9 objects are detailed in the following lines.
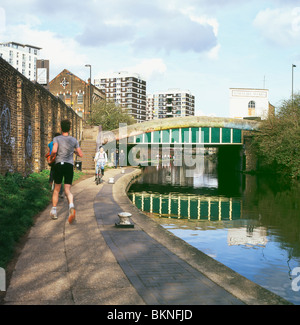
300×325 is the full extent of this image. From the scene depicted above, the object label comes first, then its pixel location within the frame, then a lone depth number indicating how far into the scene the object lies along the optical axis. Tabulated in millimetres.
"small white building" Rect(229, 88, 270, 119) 72625
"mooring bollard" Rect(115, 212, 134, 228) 8062
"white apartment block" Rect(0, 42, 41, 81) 149250
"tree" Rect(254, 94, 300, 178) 32188
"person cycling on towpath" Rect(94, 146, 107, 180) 18297
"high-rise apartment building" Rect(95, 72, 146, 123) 147000
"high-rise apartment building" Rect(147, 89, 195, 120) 186375
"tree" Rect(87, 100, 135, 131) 49062
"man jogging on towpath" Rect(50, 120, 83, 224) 7832
